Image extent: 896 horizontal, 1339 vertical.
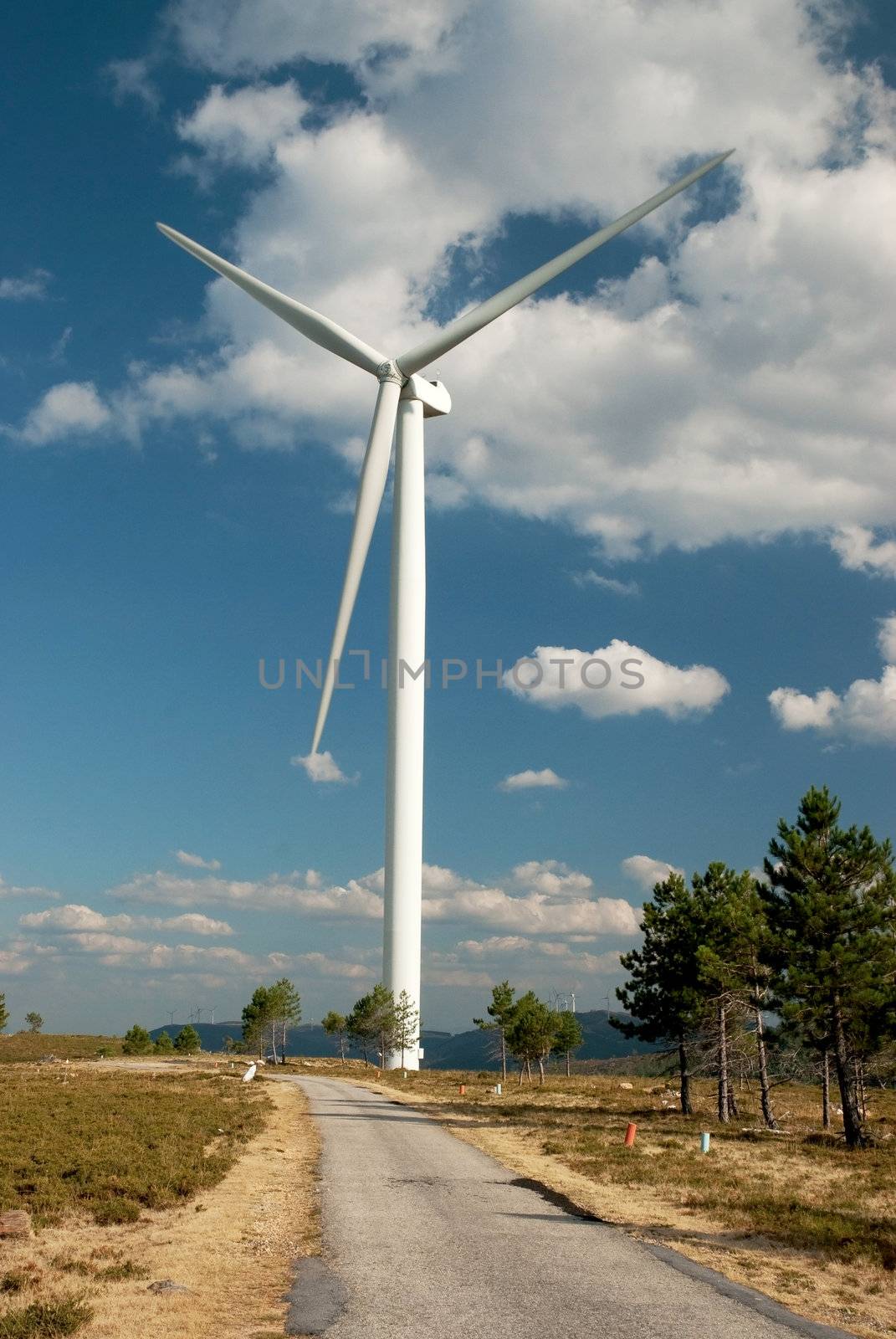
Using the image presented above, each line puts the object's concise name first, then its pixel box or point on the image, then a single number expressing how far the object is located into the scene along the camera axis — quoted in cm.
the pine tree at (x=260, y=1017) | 14012
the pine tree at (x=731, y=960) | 5166
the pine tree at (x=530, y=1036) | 10538
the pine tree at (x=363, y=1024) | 10350
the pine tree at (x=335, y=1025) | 13480
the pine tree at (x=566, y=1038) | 13150
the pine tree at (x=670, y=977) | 5650
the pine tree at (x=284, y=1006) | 14012
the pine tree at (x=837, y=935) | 4538
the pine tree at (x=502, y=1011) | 11069
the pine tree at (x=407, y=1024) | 9894
